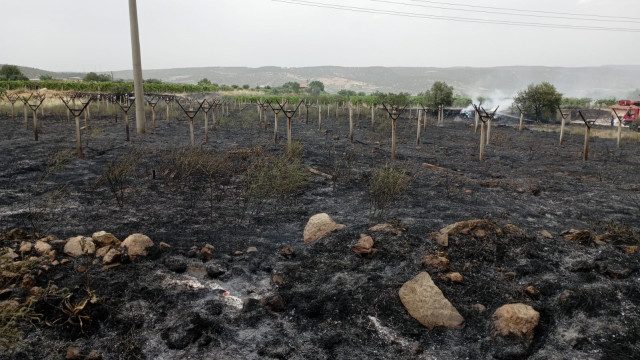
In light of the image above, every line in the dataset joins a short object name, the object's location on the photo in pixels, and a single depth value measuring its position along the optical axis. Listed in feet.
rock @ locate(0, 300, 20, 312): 13.85
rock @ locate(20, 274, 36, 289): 15.64
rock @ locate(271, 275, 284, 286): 17.70
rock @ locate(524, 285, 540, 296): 15.99
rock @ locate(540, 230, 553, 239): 21.26
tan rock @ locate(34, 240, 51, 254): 18.30
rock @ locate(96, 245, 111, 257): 18.37
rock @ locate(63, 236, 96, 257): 18.51
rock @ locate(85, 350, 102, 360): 12.54
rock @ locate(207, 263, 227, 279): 18.30
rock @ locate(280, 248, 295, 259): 20.35
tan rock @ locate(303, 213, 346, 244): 22.24
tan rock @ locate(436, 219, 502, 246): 20.07
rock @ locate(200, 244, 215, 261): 19.71
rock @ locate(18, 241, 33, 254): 18.25
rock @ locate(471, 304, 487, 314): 15.28
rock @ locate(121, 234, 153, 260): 18.75
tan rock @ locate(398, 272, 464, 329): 14.82
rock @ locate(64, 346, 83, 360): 12.55
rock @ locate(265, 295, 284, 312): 15.72
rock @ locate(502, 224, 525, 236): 20.71
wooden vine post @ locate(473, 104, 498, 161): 47.13
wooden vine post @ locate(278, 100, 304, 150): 47.46
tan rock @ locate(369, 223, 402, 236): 21.12
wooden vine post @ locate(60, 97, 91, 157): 42.03
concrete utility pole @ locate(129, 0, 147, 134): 57.57
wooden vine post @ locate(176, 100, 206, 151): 43.99
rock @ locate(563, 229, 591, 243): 20.48
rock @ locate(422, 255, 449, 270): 17.63
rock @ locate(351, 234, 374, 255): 19.41
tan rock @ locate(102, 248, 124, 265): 17.71
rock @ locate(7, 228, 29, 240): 19.76
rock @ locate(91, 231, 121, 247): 19.24
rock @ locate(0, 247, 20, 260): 16.35
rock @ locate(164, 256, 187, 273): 18.11
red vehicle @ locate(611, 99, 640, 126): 107.65
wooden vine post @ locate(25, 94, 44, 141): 54.07
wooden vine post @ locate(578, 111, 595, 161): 50.14
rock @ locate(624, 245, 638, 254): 18.95
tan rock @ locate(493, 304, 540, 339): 13.82
